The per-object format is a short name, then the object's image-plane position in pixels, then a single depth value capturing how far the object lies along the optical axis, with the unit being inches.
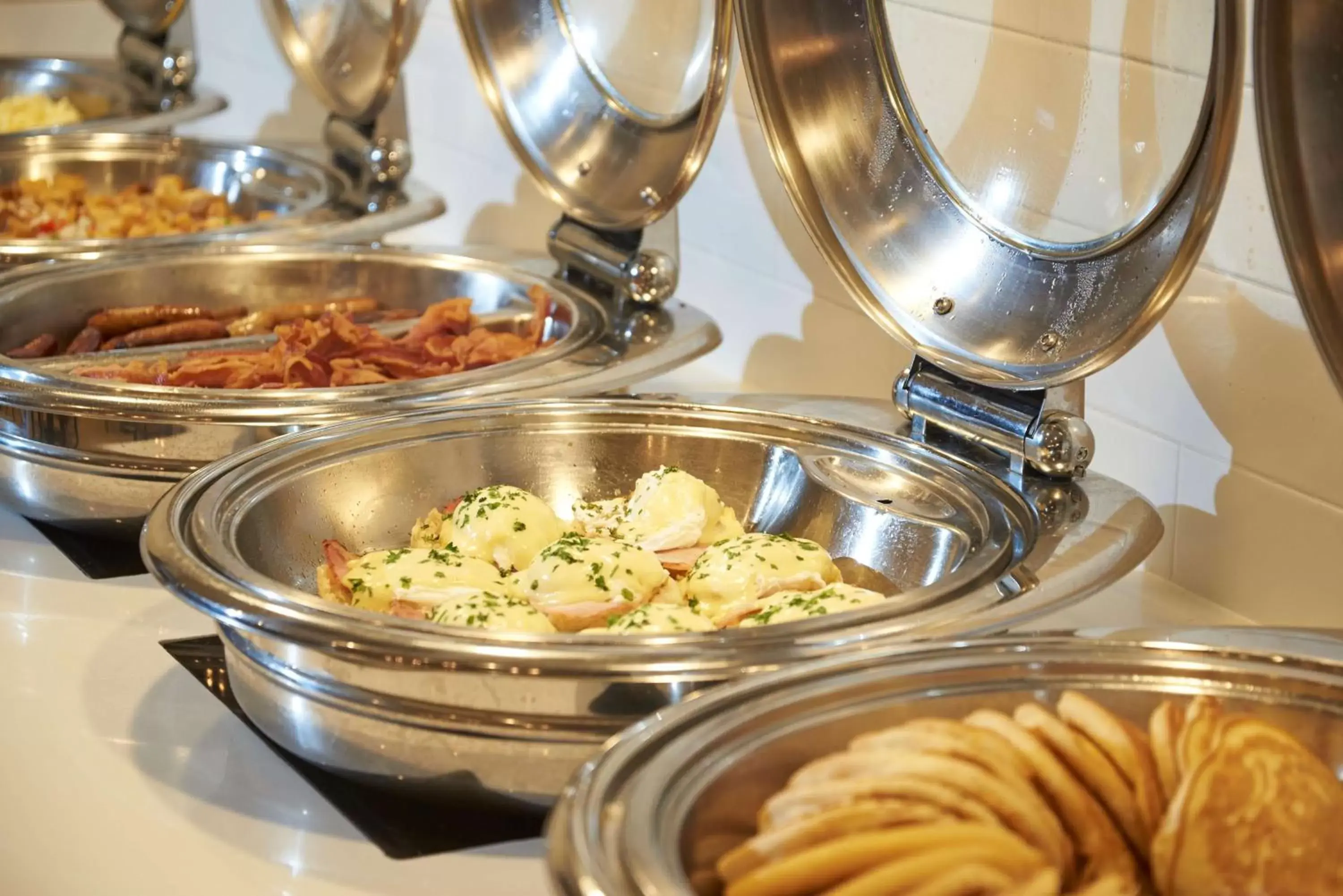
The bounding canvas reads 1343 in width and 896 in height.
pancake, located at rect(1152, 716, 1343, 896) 43.7
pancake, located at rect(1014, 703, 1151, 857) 44.4
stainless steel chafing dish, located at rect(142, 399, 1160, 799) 49.1
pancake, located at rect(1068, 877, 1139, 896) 43.9
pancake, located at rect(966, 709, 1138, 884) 44.2
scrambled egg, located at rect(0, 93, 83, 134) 111.1
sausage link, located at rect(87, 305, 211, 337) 75.4
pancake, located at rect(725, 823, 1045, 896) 42.2
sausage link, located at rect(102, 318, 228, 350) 73.8
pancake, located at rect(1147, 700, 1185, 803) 44.6
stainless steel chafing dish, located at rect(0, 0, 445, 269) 81.4
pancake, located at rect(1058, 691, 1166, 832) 44.4
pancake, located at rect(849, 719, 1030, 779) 44.1
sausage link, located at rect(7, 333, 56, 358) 72.8
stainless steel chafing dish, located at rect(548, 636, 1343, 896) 42.4
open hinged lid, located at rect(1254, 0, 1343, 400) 49.7
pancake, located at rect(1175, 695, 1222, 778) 44.6
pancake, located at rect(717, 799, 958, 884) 42.7
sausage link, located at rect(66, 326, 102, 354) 74.0
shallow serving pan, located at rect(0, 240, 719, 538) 62.0
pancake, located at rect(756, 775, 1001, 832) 43.3
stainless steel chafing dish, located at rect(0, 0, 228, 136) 108.2
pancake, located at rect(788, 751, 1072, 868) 43.5
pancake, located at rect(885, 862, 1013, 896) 42.2
